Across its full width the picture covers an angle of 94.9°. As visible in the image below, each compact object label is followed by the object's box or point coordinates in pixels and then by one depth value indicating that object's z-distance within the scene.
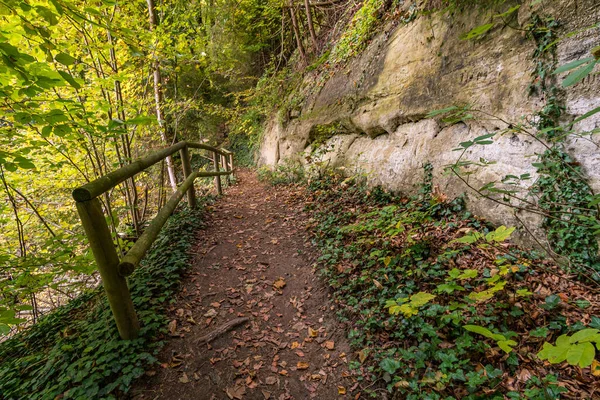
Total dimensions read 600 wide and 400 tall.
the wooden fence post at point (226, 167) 10.29
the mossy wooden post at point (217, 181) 8.02
